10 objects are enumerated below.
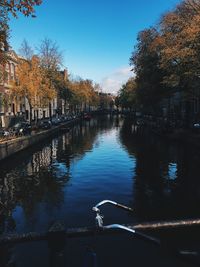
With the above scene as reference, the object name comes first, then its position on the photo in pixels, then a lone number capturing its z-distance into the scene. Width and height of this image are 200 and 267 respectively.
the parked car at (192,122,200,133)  24.46
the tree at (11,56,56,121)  31.16
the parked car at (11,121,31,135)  24.13
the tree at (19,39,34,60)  37.08
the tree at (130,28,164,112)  32.05
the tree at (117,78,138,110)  95.14
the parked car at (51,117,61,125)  41.10
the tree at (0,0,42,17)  7.45
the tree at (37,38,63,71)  39.69
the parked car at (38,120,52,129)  33.98
